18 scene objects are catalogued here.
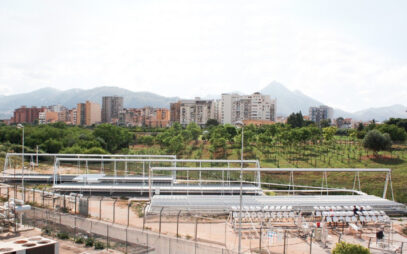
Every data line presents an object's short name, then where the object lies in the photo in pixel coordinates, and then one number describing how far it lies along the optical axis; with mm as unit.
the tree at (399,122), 71750
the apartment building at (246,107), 124688
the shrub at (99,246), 14070
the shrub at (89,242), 14375
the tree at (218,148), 50312
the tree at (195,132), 65812
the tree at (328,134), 57406
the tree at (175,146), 51862
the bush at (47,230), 15828
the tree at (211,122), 115594
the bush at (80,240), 14727
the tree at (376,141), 47094
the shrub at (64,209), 19336
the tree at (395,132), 56969
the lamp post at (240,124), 12934
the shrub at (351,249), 11703
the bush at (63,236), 15273
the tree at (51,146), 51125
